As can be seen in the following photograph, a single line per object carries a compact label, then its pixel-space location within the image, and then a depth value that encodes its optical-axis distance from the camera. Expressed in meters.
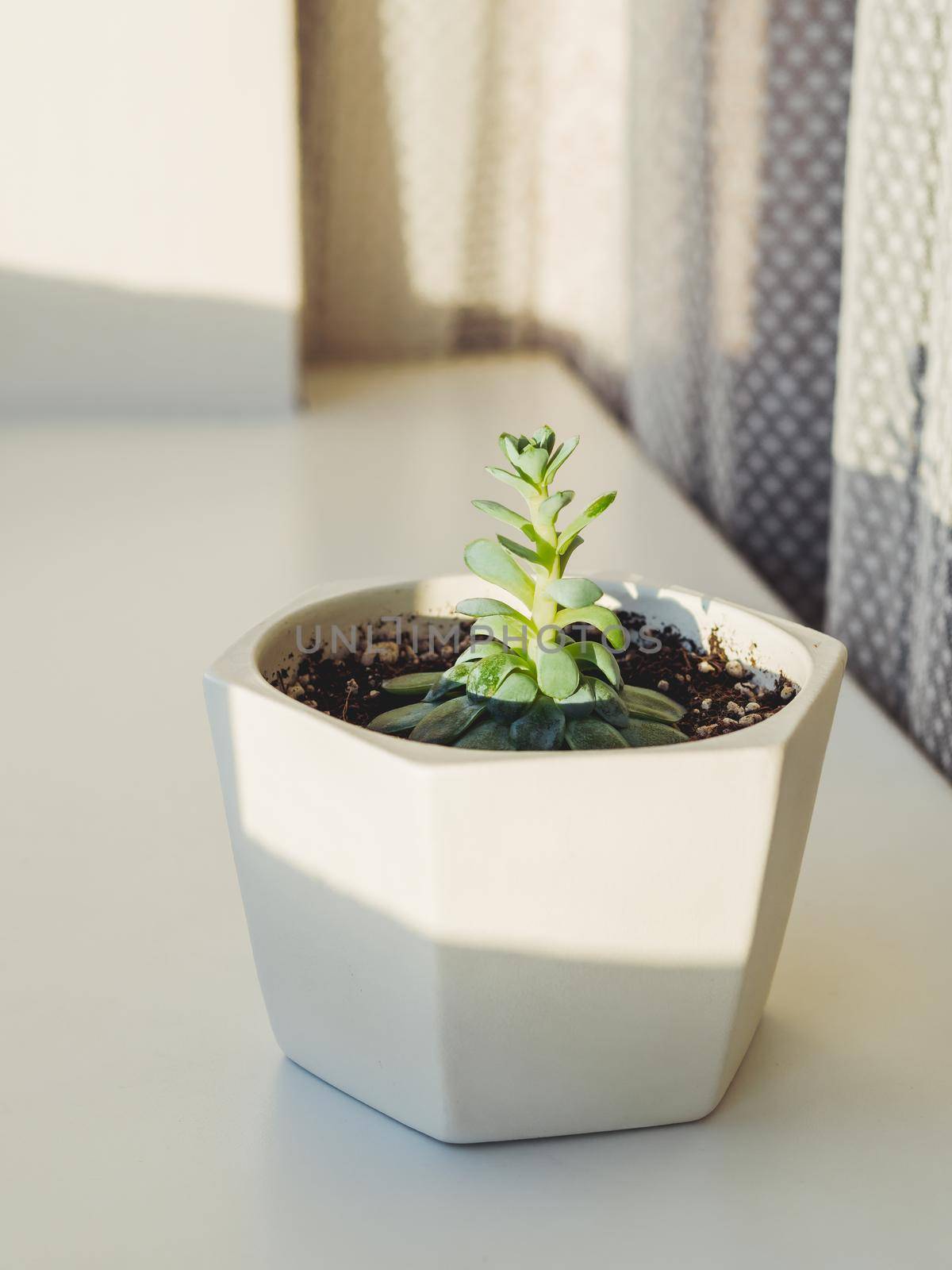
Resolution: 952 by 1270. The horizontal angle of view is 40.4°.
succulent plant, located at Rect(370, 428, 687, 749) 0.37
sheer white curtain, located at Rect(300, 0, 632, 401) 1.85
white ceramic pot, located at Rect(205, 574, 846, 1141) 0.33
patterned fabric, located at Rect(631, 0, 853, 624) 1.17
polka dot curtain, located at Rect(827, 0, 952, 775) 0.71
